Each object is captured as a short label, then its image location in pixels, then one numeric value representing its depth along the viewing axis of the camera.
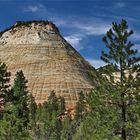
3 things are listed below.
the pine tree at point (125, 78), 35.19
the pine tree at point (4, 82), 49.31
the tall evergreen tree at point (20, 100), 56.01
